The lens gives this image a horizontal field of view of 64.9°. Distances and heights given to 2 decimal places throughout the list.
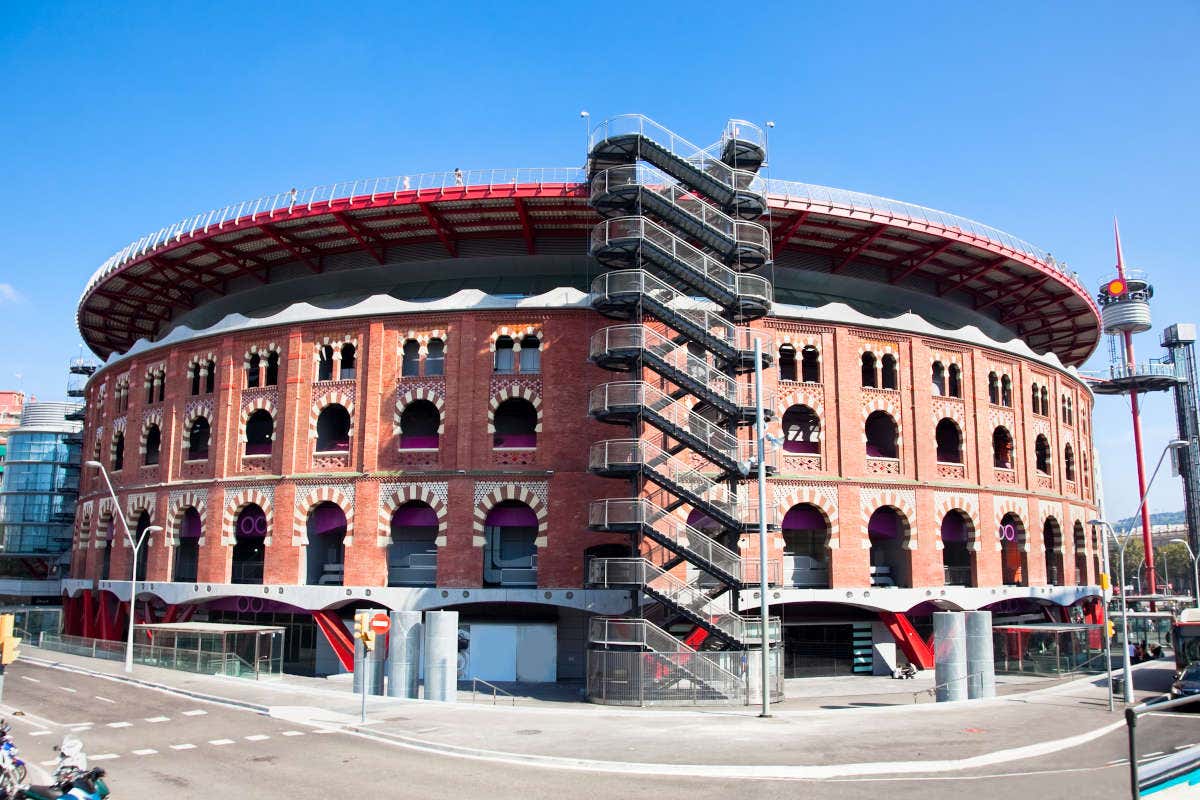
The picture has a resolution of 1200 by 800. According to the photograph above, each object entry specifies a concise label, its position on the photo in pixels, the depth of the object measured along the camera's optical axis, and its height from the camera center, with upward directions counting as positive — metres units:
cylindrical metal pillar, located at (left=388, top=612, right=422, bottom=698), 31.34 -3.21
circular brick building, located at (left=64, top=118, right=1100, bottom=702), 33.91 +5.78
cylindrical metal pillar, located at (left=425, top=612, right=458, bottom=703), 30.36 -3.20
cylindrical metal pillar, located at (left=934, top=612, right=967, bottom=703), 31.20 -3.32
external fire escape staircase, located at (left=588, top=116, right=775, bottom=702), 31.12 +6.00
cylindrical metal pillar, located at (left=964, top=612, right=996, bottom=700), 31.73 -3.21
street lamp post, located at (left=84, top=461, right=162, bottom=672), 37.72 -3.51
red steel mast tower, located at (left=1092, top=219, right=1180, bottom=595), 78.38 +19.14
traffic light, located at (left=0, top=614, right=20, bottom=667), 17.50 -1.63
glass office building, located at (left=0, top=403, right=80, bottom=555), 87.88 +6.53
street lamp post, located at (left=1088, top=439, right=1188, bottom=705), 29.33 -2.94
